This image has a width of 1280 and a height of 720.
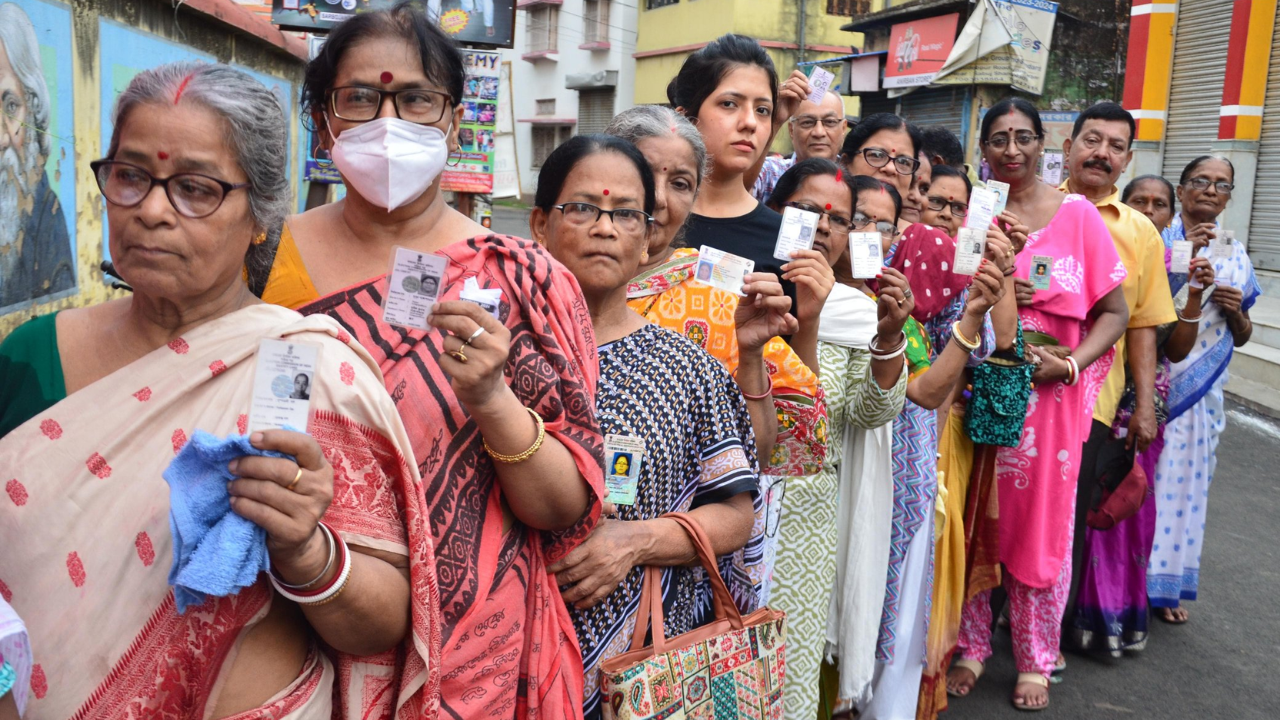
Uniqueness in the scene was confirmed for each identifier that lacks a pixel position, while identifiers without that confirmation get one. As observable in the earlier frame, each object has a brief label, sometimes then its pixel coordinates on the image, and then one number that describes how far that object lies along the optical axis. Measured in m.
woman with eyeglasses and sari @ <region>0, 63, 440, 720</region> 1.39
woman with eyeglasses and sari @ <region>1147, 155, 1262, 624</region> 5.15
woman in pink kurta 4.30
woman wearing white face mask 1.73
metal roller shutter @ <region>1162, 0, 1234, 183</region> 13.73
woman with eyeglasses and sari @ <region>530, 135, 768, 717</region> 2.17
